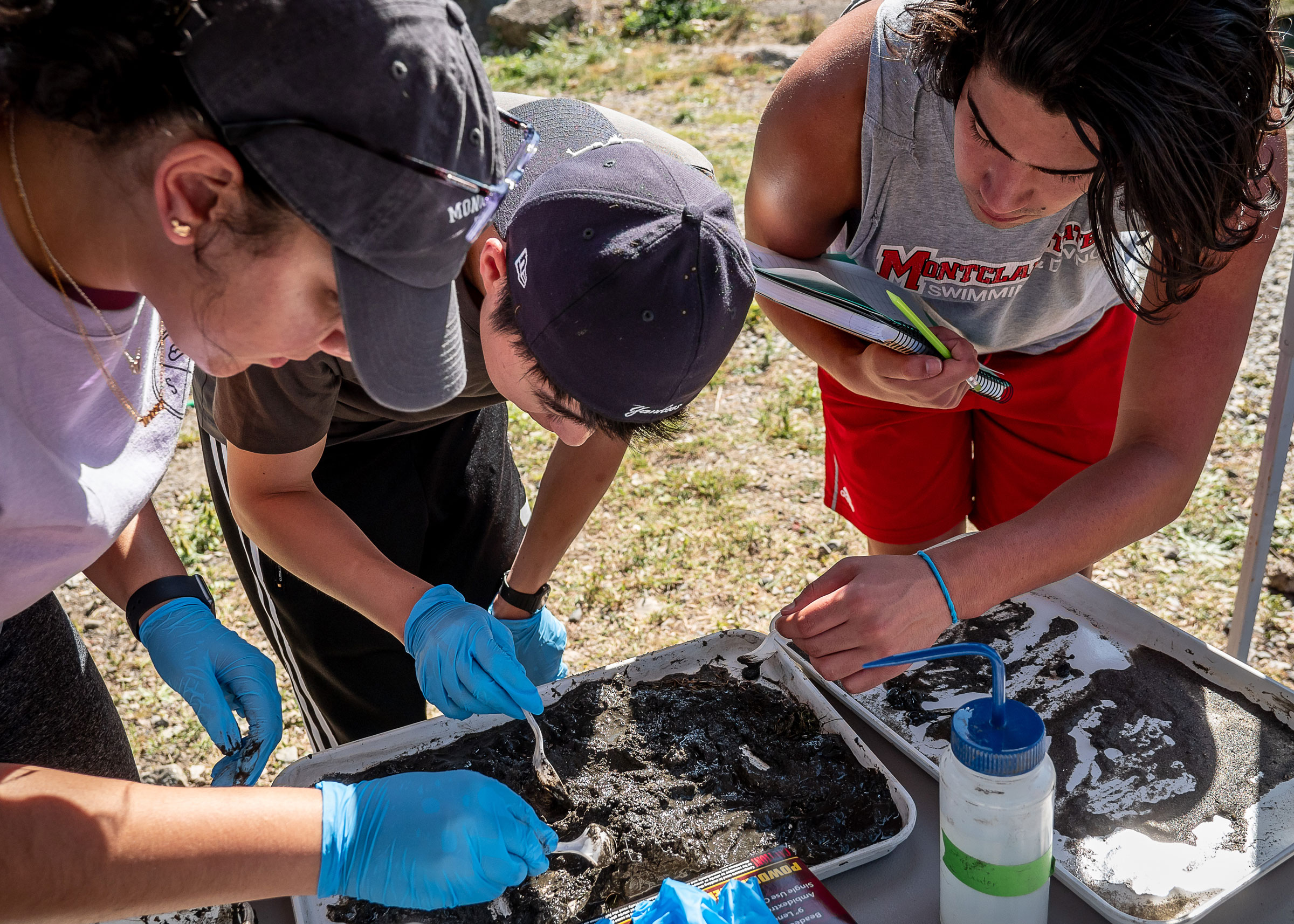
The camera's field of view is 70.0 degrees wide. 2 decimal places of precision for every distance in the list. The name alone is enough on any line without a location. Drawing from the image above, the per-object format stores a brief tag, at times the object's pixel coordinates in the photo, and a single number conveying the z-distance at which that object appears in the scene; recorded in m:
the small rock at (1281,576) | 2.91
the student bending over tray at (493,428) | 1.16
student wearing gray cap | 0.76
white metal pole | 1.75
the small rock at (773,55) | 8.26
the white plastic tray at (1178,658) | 1.10
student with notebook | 1.17
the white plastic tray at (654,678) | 1.16
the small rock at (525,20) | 9.66
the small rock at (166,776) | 2.51
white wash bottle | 0.93
